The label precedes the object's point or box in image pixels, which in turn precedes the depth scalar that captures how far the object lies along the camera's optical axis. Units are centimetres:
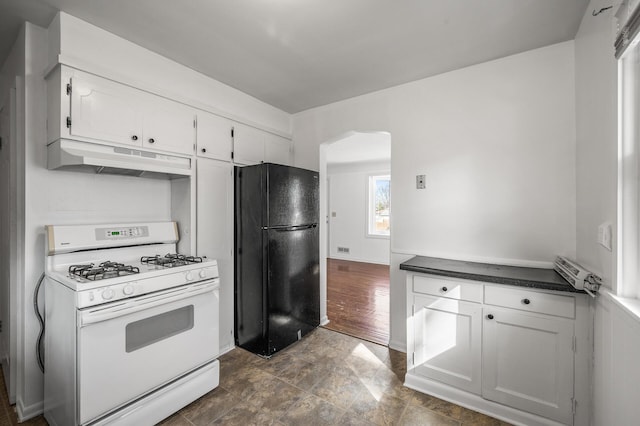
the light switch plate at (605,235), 129
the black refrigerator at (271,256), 242
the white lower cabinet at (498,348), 156
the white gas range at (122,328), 140
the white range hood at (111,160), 162
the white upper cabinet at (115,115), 167
